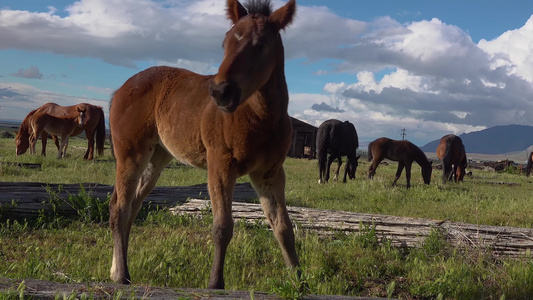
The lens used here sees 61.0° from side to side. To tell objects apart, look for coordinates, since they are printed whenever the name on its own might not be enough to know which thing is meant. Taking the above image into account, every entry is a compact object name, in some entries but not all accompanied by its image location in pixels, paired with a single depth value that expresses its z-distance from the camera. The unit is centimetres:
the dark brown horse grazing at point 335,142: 1555
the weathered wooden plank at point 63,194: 691
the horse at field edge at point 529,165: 2756
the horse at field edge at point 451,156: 1920
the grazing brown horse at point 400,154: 1702
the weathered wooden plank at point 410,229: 539
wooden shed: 3569
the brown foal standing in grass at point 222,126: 329
